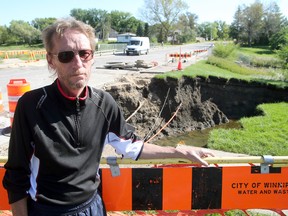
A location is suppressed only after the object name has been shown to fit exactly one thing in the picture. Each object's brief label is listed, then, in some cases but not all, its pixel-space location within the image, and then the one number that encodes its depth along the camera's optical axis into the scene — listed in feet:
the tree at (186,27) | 328.74
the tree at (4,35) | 223.63
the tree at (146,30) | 318.86
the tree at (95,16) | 355.93
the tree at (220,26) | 446.44
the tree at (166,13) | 308.40
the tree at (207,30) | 438.81
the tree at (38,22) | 318.65
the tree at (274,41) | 193.80
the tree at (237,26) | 273.95
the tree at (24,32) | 229.86
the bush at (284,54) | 76.05
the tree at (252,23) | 262.47
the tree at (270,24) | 259.39
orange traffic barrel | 24.03
